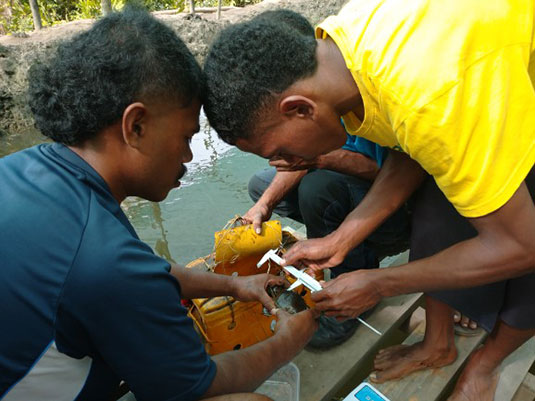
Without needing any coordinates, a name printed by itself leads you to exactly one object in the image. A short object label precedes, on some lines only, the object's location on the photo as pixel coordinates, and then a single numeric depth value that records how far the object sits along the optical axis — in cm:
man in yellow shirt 107
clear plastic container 166
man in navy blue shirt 91
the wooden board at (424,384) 165
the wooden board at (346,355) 166
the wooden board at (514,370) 167
